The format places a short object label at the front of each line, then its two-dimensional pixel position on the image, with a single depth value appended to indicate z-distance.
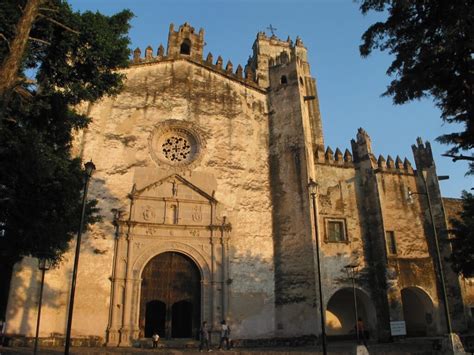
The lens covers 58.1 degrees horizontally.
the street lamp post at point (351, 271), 19.85
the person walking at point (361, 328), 17.70
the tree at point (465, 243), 18.29
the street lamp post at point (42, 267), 14.65
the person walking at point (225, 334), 16.97
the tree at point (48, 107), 10.05
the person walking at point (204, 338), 15.95
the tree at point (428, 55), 9.90
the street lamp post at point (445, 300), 12.52
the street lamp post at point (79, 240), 9.54
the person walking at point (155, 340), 16.42
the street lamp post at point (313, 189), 14.31
